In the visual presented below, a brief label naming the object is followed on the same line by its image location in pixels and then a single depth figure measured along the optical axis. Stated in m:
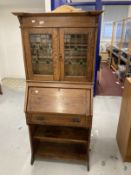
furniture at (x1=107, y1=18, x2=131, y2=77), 4.30
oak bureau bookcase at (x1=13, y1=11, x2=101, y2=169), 1.35
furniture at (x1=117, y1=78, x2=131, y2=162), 1.74
